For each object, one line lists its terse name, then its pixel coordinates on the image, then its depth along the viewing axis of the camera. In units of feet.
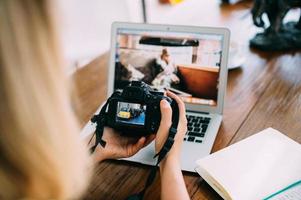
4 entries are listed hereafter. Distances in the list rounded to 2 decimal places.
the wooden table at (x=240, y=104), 2.54
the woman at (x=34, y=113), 1.36
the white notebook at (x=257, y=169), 2.24
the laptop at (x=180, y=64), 3.09
